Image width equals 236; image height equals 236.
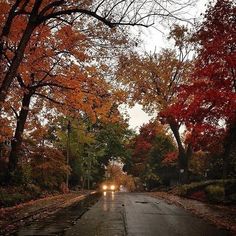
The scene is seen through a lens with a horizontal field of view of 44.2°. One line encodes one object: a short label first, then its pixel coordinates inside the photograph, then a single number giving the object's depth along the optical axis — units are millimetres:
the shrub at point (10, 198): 13924
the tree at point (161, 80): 27985
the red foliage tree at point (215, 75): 15466
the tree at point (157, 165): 42325
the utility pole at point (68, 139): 31948
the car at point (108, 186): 53487
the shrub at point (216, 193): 16452
